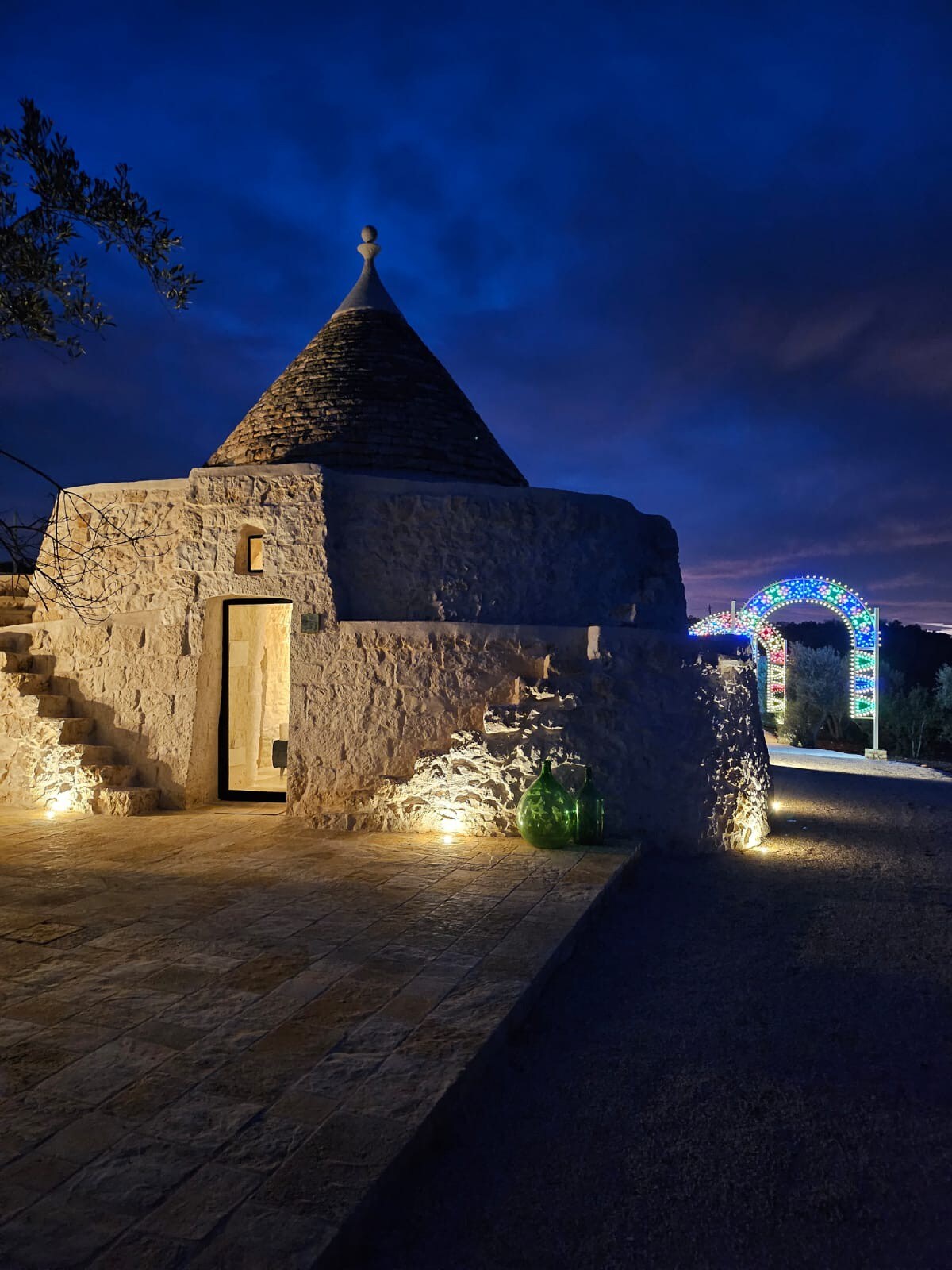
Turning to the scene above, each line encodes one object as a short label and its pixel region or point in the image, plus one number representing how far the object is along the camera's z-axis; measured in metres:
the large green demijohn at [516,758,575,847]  5.16
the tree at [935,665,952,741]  16.89
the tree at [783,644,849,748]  19.38
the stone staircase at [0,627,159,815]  6.39
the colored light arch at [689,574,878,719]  14.40
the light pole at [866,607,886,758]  13.88
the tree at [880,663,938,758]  17.06
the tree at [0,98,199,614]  3.18
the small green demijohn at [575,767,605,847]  5.28
